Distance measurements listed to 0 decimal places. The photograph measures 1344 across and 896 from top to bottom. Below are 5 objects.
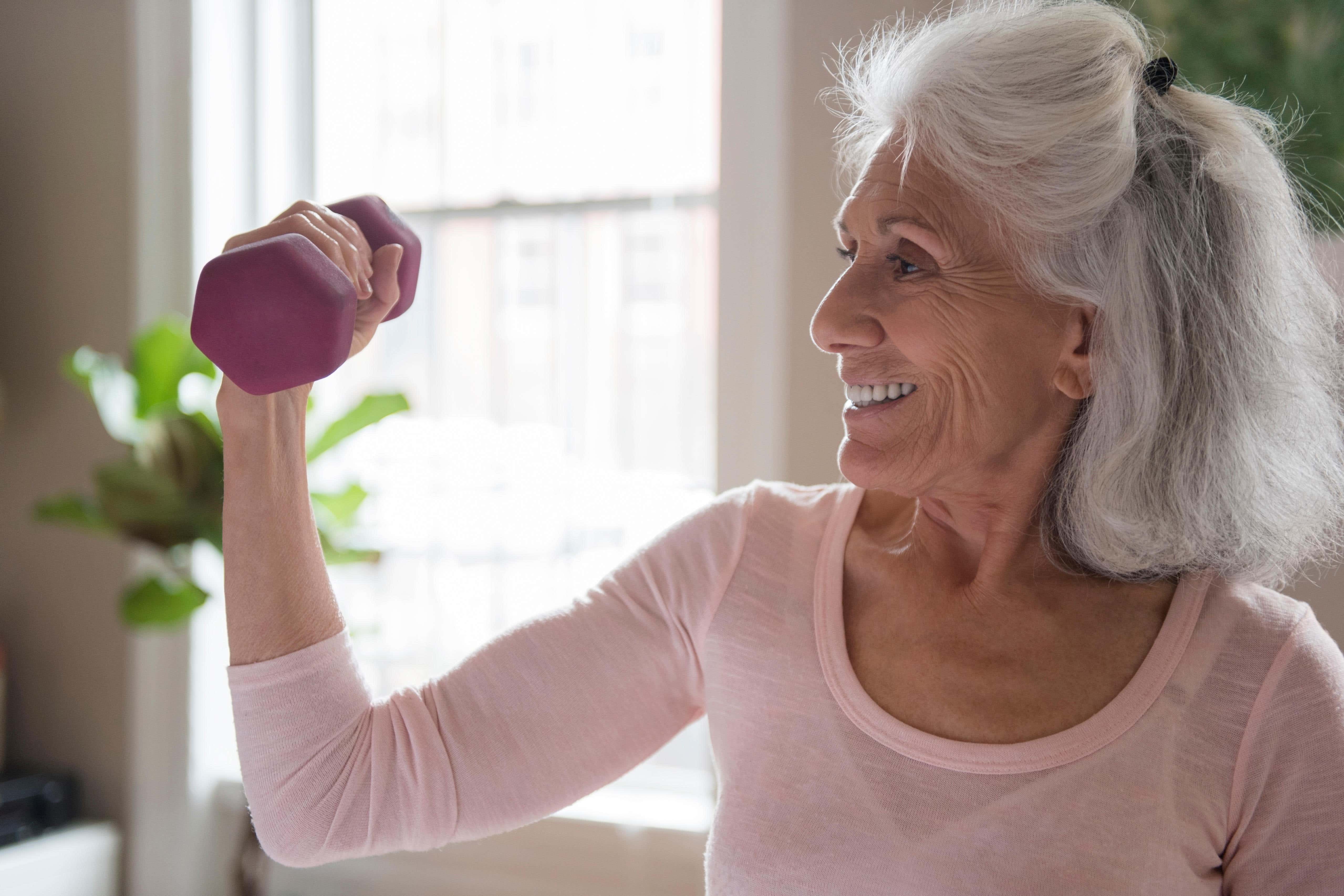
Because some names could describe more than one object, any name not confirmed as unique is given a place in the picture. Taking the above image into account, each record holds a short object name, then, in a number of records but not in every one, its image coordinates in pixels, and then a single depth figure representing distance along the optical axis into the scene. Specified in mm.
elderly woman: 868
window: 2334
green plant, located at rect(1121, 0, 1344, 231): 1559
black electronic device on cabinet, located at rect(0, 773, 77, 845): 2340
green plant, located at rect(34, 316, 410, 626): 2096
